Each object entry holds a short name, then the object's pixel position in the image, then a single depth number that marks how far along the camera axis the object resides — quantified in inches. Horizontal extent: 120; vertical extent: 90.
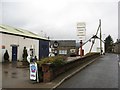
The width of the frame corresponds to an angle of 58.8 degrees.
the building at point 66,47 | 1583.2
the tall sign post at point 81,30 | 400.3
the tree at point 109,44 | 2022.3
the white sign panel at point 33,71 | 218.3
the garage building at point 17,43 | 528.3
